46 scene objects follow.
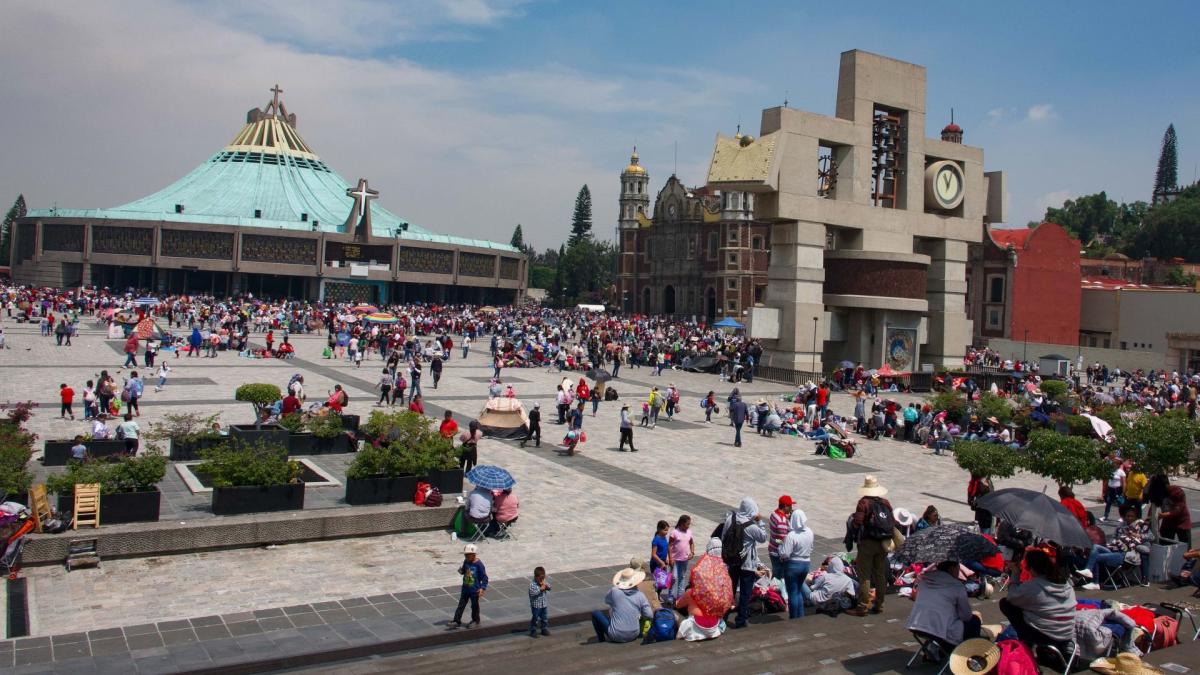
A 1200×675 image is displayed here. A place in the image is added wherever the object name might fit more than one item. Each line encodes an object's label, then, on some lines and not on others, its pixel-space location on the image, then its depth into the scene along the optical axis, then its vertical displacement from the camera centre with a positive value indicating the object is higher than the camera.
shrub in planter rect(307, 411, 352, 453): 18.22 -2.16
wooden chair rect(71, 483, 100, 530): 11.65 -2.33
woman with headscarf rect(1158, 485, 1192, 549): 12.16 -2.11
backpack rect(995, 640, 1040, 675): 7.15 -2.31
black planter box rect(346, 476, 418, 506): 13.64 -2.39
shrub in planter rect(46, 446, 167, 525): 11.70 -2.15
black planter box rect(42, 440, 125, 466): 16.02 -2.33
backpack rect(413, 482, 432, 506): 13.82 -2.43
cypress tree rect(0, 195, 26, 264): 118.11 +9.71
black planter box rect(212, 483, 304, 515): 12.71 -2.41
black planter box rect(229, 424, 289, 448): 17.52 -2.16
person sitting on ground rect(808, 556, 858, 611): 10.13 -2.62
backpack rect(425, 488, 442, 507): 13.77 -2.49
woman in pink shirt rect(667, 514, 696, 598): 10.65 -2.34
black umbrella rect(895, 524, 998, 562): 8.40 -1.76
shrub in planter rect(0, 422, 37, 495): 11.36 -1.96
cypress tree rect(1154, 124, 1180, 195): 143.62 +27.03
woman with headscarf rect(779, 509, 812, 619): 9.97 -2.26
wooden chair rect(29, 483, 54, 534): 11.28 -2.33
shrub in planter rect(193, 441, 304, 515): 12.73 -2.20
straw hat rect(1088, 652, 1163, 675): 7.75 -2.52
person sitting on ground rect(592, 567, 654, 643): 9.24 -2.69
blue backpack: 9.27 -2.79
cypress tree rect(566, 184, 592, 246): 129.88 +14.23
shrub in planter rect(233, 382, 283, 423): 20.50 -1.70
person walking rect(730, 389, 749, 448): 22.72 -1.90
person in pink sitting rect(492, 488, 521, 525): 13.38 -2.50
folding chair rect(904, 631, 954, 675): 8.21 -2.59
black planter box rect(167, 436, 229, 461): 16.88 -2.37
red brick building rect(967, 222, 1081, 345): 60.09 +3.67
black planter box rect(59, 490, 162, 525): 11.70 -2.40
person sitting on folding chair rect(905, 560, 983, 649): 8.08 -2.23
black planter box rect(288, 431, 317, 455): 18.06 -2.35
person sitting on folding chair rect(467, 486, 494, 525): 13.09 -2.45
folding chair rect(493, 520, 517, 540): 13.36 -2.84
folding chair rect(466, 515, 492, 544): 13.18 -2.77
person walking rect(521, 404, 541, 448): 20.73 -2.20
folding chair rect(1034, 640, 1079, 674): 7.86 -2.46
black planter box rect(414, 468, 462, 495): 14.38 -2.33
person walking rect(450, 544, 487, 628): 9.59 -2.55
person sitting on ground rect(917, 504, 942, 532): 11.90 -2.15
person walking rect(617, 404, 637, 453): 20.94 -2.14
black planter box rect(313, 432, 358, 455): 18.31 -2.38
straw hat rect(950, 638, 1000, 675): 7.44 -2.41
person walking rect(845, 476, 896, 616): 9.75 -2.06
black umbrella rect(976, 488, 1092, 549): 8.84 -1.56
